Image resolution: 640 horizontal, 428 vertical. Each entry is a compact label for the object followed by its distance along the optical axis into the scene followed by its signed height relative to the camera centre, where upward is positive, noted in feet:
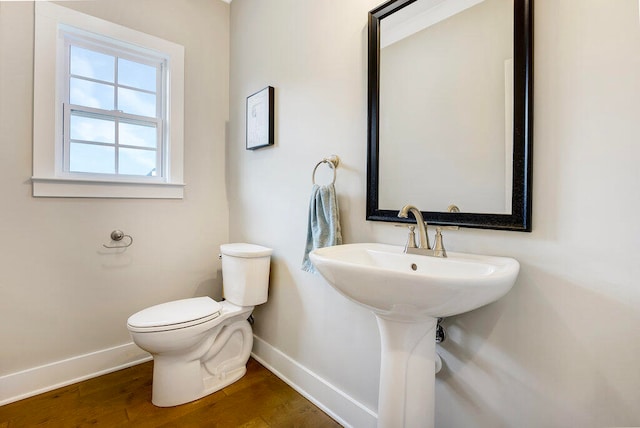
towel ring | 4.75 +0.82
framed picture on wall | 6.03 +1.99
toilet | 4.83 -2.10
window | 5.41 +2.11
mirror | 3.01 +1.24
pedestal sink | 2.42 -0.75
